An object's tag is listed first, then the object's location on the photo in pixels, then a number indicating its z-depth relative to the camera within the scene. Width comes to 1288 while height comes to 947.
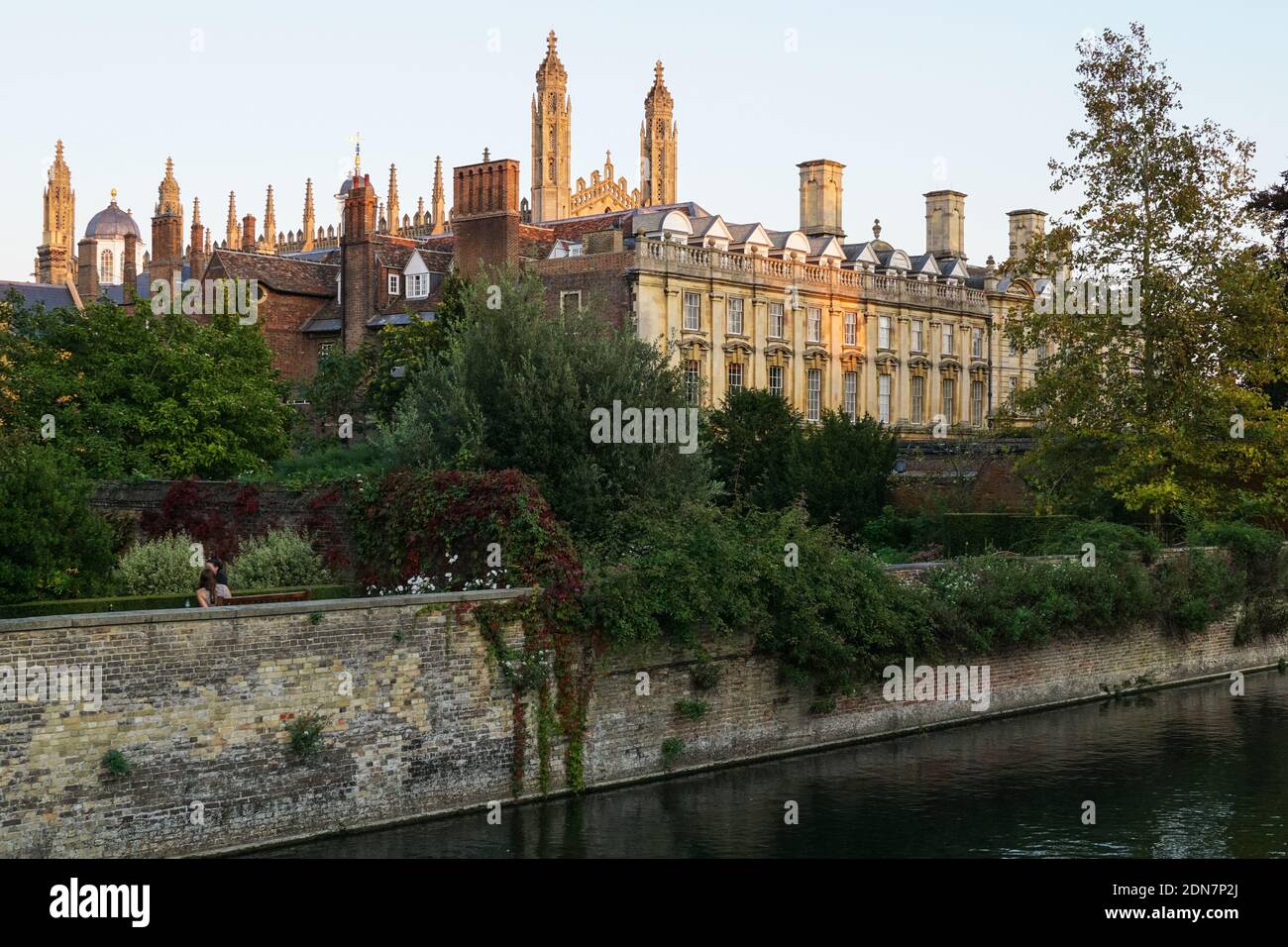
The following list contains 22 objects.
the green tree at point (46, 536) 24.81
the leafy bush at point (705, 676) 25.25
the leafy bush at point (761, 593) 24.41
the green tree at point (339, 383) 50.97
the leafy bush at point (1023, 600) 29.14
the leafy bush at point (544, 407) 29.73
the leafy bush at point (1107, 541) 34.41
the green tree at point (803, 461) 41.72
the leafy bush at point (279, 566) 28.22
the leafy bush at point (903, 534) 39.53
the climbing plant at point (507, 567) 23.19
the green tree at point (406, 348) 43.84
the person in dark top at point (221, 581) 24.61
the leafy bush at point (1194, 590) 35.28
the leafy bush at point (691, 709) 25.05
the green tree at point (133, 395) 40.22
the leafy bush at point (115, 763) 18.61
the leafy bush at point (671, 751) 24.86
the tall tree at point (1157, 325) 37.53
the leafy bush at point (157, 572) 28.31
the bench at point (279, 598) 25.48
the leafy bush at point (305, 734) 20.36
